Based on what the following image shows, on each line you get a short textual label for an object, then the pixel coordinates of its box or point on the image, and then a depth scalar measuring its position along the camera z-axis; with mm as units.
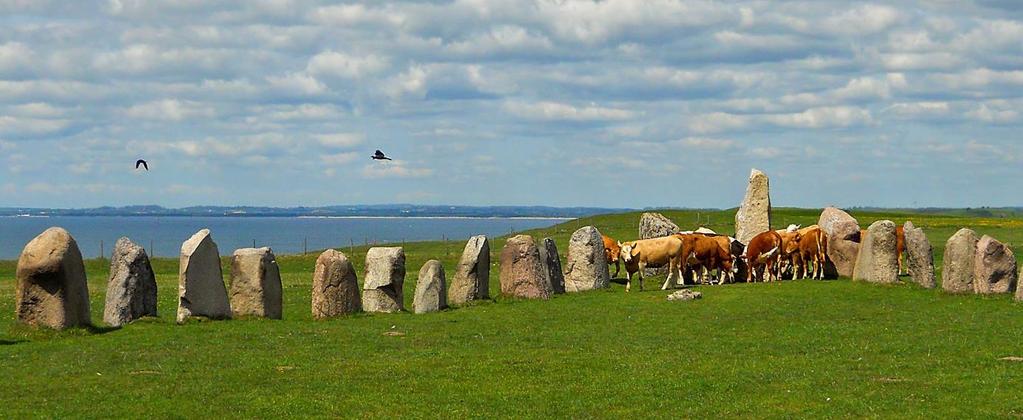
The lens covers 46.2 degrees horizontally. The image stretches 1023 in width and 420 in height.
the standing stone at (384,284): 32156
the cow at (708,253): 40281
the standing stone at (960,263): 34094
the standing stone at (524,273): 35781
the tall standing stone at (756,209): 47594
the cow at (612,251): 44250
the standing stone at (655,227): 48250
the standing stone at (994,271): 33594
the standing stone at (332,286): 30641
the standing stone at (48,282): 26219
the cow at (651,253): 39281
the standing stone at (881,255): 37500
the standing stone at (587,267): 38938
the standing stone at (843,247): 41188
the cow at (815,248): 40719
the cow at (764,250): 41062
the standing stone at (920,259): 36688
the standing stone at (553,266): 37156
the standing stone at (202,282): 29047
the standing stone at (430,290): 32375
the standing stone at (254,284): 29953
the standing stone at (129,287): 29402
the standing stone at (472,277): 34375
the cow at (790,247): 41562
